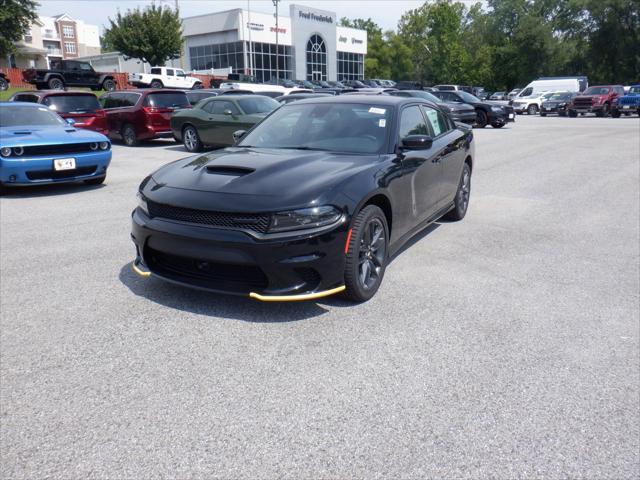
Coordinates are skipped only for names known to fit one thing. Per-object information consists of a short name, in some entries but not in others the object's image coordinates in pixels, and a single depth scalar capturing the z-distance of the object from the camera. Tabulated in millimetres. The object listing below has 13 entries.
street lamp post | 57838
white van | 35438
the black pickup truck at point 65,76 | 34156
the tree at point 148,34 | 44000
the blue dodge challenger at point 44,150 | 8148
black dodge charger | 3699
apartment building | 68438
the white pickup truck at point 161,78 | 40750
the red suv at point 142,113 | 15266
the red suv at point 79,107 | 13523
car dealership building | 57375
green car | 13594
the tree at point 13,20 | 39562
